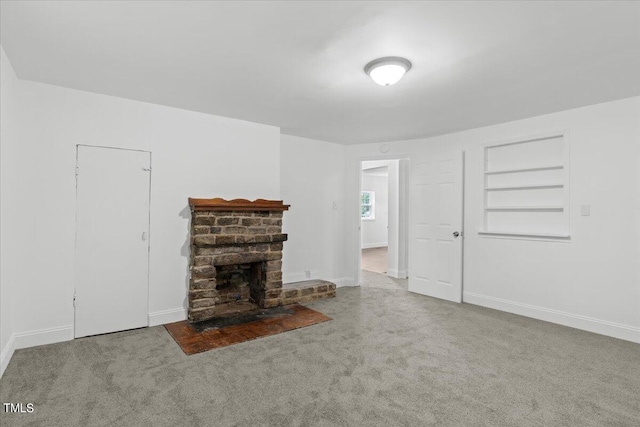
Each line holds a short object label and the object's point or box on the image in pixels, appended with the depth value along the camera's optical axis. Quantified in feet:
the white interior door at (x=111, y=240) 10.03
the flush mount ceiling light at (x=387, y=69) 7.73
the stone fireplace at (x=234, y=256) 11.45
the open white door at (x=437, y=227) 14.46
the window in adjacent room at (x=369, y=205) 35.27
